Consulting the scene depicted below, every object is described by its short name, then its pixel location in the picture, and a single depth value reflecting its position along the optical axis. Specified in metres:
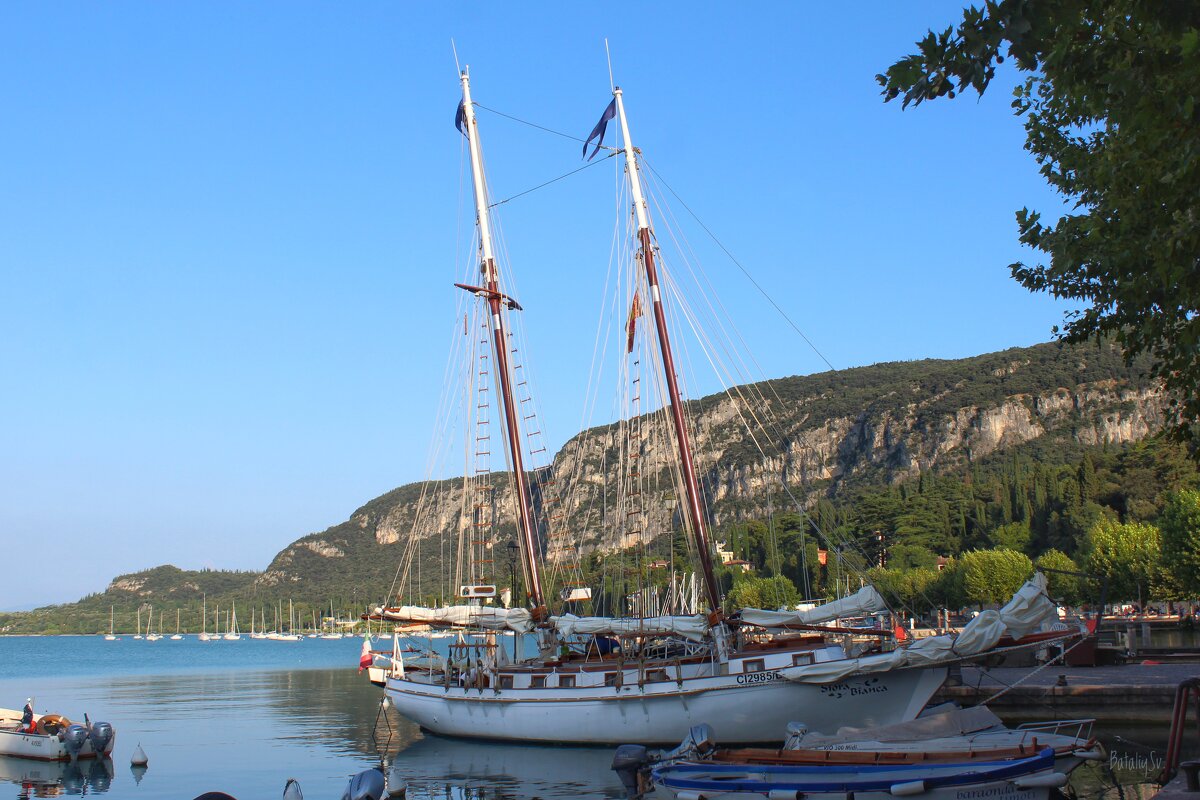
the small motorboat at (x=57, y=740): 36.50
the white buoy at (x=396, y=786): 25.62
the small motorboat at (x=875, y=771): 19.83
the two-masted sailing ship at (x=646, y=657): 30.81
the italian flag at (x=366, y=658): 63.62
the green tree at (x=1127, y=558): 89.25
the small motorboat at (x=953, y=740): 21.44
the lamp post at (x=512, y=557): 47.08
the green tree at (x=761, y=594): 122.25
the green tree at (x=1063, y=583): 96.38
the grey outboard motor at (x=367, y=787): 22.08
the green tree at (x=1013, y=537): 136.35
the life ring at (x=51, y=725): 37.25
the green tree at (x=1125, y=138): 9.46
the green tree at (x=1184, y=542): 72.81
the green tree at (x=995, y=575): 103.25
